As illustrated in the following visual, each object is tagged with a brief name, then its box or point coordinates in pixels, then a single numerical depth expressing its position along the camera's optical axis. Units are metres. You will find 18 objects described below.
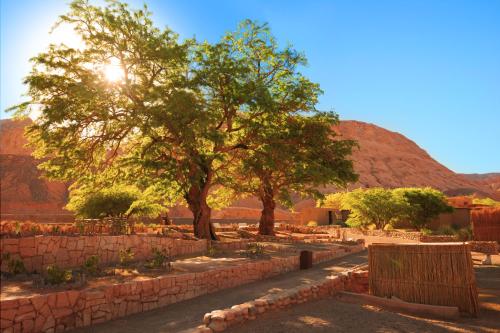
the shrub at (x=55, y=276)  9.59
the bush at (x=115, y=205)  28.20
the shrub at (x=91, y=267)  11.34
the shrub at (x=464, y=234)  31.98
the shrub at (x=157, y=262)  13.24
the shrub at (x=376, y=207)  43.00
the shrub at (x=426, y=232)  35.20
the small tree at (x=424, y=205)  46.91
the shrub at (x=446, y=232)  36.46
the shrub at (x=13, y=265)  10.36
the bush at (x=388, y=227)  45.12
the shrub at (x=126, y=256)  14.05
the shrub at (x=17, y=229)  11.39
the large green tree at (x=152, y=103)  19.22
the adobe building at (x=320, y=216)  58.47
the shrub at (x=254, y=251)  18.73
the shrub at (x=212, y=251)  18.61
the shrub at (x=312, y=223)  53.06
